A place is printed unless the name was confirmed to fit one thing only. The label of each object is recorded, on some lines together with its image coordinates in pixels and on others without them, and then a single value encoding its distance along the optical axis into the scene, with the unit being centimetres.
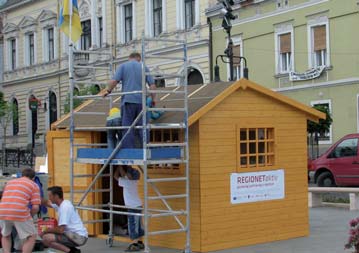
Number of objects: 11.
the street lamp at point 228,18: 2167
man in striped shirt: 1055
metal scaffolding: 1078
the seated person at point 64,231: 1083
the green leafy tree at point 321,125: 3117
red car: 2348
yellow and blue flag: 1473
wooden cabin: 1162
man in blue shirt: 1127
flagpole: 1239
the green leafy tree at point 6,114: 5096
